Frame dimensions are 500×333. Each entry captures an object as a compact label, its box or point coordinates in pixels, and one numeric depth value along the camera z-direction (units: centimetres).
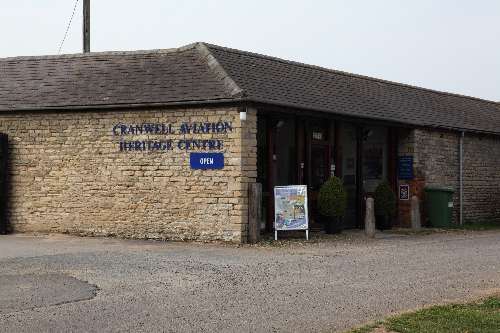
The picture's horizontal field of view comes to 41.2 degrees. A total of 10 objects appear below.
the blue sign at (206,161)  1503
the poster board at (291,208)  1551
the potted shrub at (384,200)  1858
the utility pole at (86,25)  2409
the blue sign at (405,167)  2017
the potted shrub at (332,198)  1650
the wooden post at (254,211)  1470
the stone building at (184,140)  1510
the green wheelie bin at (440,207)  1997
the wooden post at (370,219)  1666
